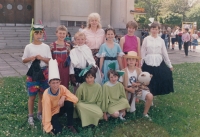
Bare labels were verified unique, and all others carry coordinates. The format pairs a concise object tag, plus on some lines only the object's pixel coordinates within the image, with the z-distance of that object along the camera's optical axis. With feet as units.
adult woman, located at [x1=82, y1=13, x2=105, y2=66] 18.02
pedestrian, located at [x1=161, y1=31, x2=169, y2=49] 70.44
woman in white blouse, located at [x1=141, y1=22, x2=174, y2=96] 19.06
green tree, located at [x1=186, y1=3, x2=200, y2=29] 178.19
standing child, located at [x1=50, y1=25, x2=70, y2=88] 16.63
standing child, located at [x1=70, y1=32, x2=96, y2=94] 16.83
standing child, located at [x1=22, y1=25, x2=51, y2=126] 15.94
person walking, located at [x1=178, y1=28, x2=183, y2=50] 70.52
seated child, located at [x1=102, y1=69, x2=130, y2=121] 16.70
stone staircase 54.83
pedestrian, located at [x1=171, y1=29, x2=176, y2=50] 72.21
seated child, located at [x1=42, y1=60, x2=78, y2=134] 14.67
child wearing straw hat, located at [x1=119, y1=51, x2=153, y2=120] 17.69
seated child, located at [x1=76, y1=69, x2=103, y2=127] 15.90
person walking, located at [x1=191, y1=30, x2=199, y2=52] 73.49
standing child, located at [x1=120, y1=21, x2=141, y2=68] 19.17
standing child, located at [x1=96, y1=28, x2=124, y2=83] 17.74
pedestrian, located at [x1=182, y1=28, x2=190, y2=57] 56.89
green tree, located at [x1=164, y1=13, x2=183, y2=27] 149.07
